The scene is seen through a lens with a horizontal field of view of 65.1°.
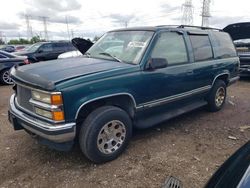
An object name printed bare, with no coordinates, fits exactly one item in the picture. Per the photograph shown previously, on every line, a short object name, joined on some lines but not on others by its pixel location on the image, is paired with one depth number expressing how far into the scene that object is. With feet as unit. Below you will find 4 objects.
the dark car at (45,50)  33.58
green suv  7.74
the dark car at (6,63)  23.85
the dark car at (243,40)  21.21
